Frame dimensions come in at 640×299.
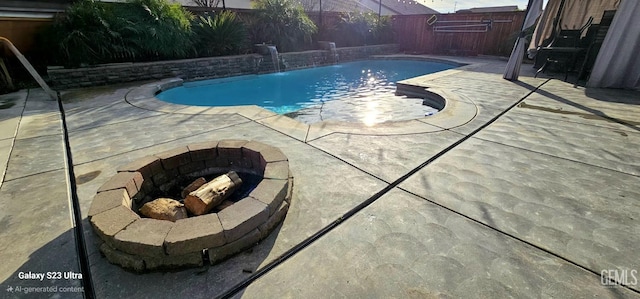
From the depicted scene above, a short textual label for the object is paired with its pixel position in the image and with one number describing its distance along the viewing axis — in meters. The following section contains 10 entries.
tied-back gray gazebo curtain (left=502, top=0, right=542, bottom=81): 5.19
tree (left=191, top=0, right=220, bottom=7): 11.46
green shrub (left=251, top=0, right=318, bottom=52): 9.17
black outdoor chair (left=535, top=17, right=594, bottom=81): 5.91
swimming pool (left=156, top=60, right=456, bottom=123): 4.82
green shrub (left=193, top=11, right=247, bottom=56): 7.63
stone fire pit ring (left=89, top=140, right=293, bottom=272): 1.25
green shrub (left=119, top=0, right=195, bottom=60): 6.21
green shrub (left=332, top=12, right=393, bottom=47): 12.13
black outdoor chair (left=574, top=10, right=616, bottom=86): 5.40
